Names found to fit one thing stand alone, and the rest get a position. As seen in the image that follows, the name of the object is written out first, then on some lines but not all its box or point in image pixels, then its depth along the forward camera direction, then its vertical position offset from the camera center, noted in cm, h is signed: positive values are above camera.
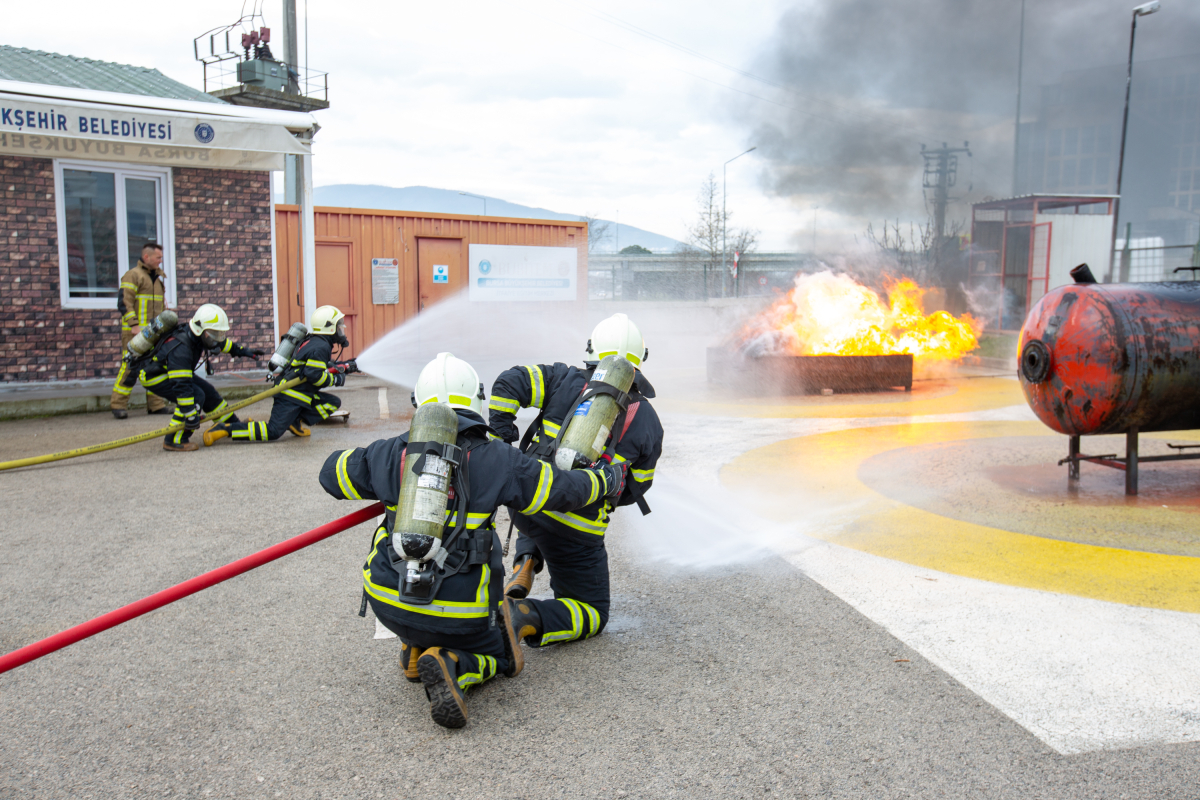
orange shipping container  1345 +97
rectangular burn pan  1160 -75
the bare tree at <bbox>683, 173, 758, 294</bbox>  3538 +353
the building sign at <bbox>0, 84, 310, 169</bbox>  876 +192
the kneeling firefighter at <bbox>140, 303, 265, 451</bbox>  778 -53
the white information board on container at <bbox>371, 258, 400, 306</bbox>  1471 +54
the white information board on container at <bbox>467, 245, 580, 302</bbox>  1598 +80
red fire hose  264 -97
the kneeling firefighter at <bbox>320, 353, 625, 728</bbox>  288 -71
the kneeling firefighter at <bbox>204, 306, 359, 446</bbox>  831 -78
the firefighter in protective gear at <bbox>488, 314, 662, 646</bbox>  363 -69
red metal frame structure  2017 +183
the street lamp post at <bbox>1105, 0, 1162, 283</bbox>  1799 +577
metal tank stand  635 -105
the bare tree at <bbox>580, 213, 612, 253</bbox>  4762 +488
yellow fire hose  641 -112
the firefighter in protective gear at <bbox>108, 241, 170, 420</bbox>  948 +12
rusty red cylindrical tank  598 -25
